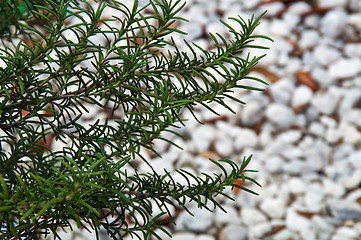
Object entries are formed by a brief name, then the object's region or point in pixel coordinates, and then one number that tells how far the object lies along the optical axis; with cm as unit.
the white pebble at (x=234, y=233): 368
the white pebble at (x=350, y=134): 438
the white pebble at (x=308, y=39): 520
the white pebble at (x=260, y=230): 375
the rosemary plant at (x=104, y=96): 127
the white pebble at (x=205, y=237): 368
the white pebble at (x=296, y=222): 375
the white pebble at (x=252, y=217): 384
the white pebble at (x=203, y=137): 438
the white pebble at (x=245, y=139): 441
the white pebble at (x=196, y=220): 375
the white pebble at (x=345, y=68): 488
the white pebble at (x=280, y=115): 457
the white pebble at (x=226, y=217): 382
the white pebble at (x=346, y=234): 362
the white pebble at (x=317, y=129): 449
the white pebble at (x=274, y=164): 423
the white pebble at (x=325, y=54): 503
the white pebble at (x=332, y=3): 546
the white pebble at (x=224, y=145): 437
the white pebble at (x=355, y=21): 528
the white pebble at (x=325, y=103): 465
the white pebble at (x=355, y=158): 418
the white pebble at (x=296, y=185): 407
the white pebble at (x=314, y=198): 392
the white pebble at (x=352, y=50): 506
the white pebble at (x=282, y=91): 473
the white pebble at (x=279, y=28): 532
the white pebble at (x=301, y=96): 468
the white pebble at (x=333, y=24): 526
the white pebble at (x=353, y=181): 405
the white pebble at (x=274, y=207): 391
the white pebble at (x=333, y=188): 402
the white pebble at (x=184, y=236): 369
